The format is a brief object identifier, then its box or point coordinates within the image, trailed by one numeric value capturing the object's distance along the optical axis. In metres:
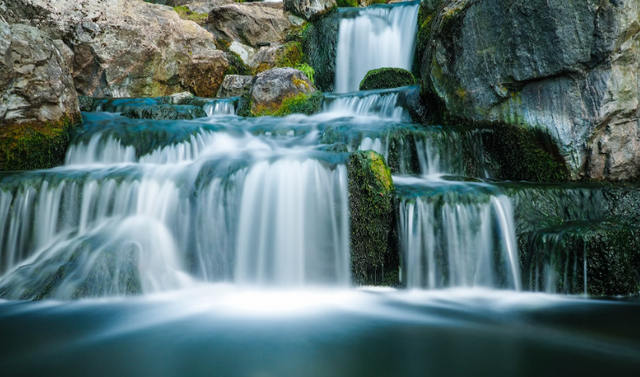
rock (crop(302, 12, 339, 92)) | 11.99
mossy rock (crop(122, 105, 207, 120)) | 7.65
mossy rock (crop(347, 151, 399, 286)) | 4.19
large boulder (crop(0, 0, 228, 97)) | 9.52
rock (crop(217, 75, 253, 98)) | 11.14
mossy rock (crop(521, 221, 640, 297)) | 3.78
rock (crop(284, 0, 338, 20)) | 13.01
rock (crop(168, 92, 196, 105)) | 9.57
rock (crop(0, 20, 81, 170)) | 5.59
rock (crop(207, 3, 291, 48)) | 13.73
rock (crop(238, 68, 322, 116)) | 8.38
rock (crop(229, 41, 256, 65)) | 13.27
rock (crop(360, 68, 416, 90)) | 9.62
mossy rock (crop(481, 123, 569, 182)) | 5.54
